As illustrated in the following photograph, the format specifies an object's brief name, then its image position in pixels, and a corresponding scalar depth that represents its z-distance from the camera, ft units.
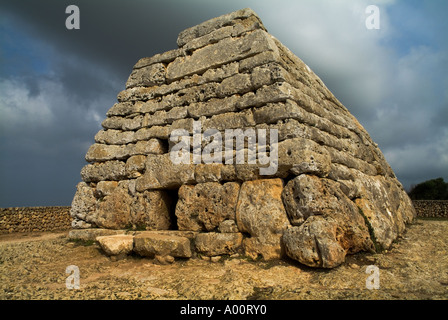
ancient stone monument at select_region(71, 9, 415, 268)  13.33
